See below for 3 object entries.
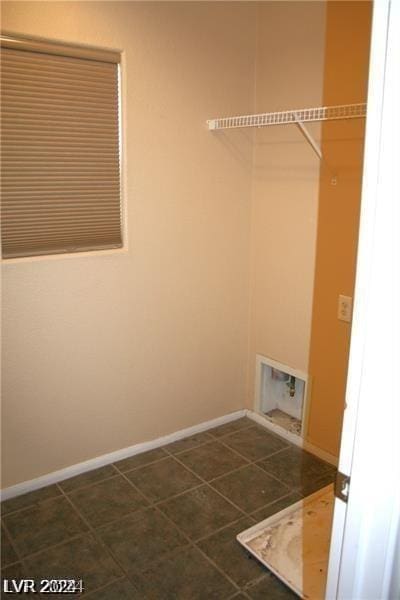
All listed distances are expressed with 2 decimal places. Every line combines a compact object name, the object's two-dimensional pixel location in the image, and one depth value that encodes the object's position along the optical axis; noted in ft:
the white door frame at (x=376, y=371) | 2.42
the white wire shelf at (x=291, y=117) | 6.97
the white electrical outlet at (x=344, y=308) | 8.12
